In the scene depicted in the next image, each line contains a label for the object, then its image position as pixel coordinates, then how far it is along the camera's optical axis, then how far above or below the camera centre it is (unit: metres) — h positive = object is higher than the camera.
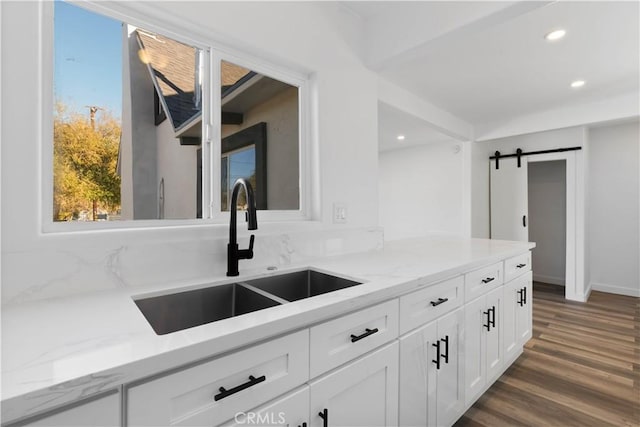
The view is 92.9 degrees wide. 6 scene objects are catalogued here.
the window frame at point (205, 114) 1.07 +0.46
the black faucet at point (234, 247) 1.30 -0.15
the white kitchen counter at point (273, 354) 0.57 -0.35
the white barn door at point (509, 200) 4.36 +0.18
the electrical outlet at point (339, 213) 1.89 +0.00
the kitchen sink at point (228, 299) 1.09 -0.35
